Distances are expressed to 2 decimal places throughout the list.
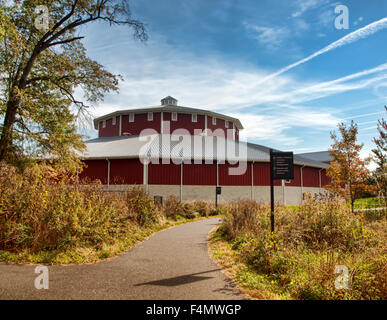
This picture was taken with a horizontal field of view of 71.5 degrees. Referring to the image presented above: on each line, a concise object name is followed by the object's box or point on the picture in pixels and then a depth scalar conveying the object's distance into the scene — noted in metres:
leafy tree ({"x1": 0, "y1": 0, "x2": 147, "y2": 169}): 13.18
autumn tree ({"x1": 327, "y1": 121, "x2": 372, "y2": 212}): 13.59
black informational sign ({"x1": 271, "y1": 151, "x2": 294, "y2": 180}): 6.80
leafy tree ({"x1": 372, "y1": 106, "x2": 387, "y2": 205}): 9.90
